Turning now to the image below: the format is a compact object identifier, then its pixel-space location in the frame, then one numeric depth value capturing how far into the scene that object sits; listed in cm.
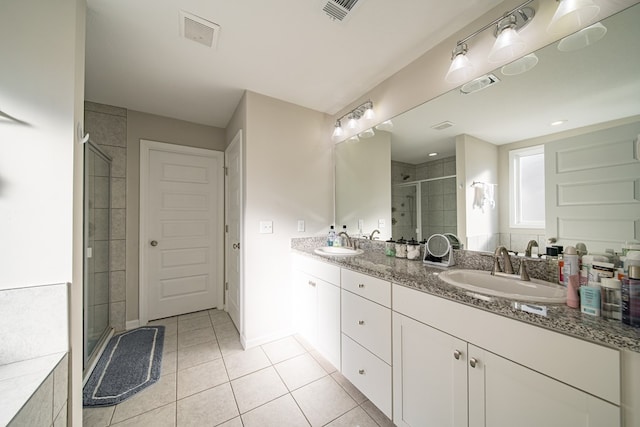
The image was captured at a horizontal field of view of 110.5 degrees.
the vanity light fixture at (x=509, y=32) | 112
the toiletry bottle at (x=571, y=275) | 81
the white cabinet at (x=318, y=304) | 169
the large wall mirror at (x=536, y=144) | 93
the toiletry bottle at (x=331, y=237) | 244
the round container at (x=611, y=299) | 71
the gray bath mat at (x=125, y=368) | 152
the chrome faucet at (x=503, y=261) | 121
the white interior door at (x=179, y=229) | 256
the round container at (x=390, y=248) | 190
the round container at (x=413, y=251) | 171
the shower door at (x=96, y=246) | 176
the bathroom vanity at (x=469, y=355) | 64
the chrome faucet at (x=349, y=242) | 238
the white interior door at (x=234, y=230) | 224
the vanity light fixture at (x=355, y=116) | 203
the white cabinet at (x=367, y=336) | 127
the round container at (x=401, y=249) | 180
